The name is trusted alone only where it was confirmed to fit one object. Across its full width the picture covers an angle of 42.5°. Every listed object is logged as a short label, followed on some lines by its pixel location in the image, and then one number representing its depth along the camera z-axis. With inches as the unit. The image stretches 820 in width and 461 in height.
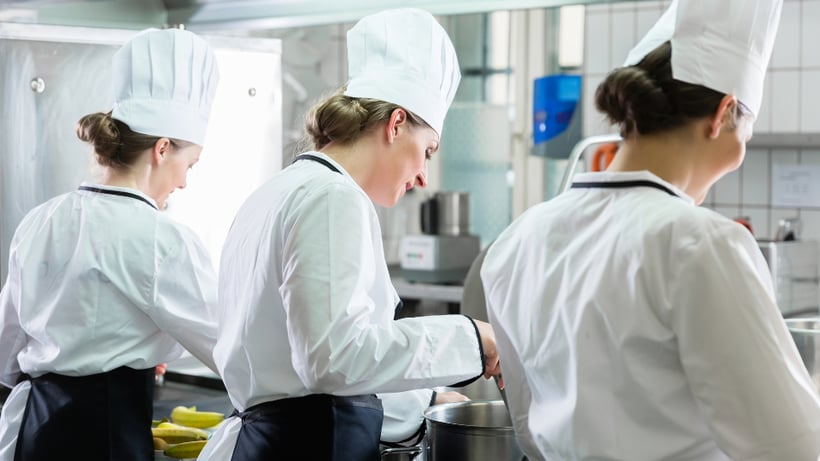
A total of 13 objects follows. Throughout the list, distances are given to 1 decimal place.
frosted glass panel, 214.8
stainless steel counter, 175.5
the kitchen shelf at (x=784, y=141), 163.8
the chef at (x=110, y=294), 83.8
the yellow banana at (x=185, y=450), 82.3
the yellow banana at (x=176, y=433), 86.9
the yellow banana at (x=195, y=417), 91.5
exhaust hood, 89.0
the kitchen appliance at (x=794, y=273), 141.7
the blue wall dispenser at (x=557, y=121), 192.2
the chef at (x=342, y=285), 58.9
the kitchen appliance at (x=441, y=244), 186.7
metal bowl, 64.9
